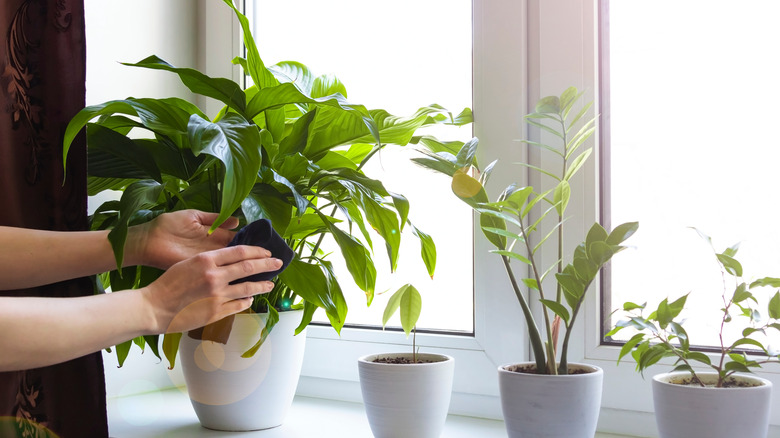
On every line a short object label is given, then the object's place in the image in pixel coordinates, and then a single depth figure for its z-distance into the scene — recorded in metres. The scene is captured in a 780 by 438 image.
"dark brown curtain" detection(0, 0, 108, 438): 1.05
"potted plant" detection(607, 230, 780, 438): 0.78
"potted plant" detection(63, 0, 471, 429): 0.92
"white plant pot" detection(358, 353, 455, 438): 0.98
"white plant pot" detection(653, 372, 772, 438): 0.78
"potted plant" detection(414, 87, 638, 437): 0.85
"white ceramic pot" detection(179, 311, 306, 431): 1.07
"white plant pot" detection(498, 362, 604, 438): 0.86
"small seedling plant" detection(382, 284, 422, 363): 1.04
